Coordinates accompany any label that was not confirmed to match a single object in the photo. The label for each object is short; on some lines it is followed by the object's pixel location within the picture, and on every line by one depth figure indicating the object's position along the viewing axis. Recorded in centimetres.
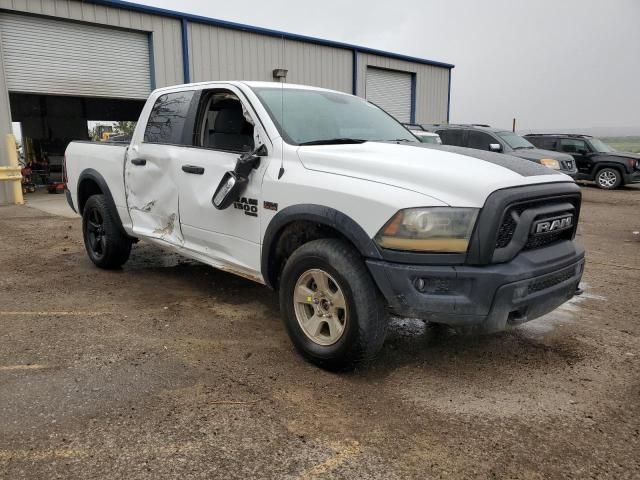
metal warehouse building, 1243
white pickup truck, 288
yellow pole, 1233
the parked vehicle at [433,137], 1089
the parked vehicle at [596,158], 1633
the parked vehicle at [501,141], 1346
